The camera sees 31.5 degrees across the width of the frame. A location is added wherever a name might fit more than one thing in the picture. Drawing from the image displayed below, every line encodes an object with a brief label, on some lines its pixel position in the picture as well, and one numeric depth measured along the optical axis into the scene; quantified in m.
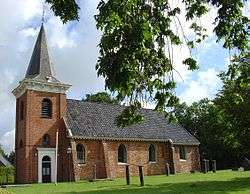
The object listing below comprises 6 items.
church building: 43.72
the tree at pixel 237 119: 29.62
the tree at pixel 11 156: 89.72
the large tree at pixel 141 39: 8.34
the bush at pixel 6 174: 53.17
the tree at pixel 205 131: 66.50
